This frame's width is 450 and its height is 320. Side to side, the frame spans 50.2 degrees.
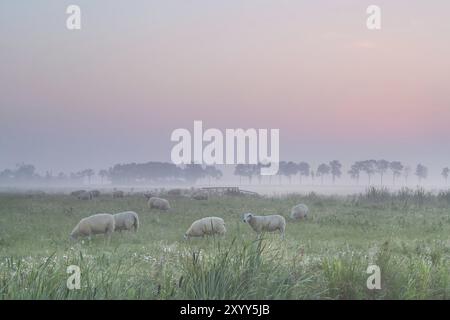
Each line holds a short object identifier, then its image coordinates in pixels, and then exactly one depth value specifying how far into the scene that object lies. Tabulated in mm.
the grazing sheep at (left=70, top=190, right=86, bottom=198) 29931
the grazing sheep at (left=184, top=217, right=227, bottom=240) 14802
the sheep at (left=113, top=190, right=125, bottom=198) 30369
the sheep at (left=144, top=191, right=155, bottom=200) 29262
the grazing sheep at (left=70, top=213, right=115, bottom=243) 15703
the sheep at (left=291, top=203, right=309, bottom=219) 19703
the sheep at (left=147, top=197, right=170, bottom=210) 23833
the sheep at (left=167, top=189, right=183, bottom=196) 30597
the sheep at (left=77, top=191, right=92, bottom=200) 28312
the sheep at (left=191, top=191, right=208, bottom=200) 26347
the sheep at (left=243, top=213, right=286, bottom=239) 15977
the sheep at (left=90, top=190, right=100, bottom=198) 30750
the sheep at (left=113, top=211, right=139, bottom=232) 17188
